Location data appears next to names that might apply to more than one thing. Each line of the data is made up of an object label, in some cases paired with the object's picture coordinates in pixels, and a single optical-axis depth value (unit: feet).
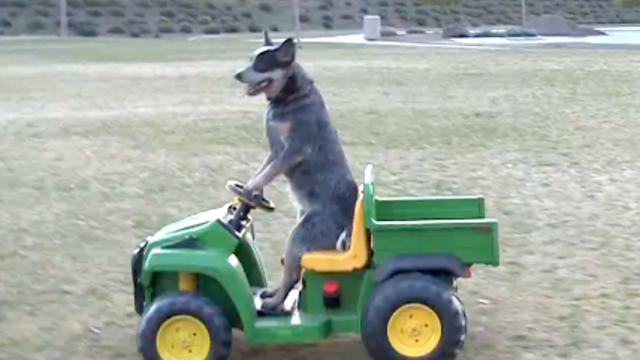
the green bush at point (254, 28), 262.88
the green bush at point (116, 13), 270.05
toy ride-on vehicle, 20.92
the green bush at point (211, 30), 252.62
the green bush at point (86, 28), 243.60
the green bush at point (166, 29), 250.21
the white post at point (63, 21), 243.05
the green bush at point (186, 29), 252.42
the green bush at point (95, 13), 269.07
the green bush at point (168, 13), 273.13
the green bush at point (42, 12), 263.90
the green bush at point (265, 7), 287.32
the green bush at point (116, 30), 247.29
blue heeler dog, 21.48
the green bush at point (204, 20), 264.72
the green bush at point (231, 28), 258.12
